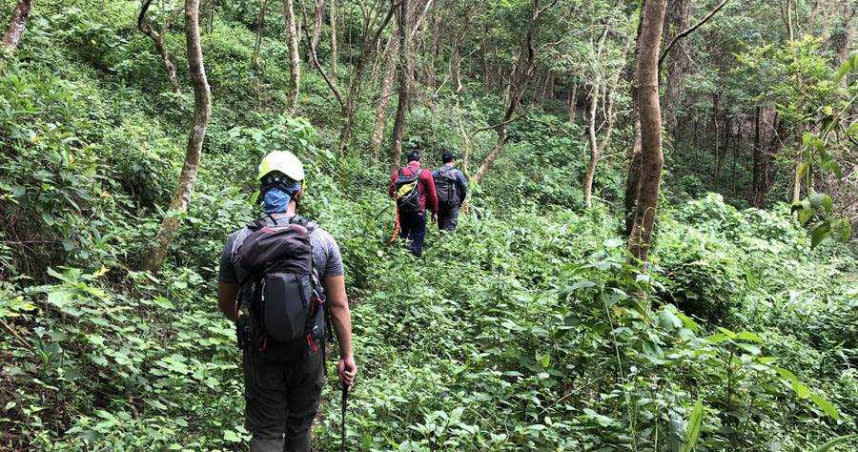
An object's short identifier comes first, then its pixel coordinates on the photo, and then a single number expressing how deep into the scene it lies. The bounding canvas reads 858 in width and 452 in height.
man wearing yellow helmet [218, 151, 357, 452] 3.23
